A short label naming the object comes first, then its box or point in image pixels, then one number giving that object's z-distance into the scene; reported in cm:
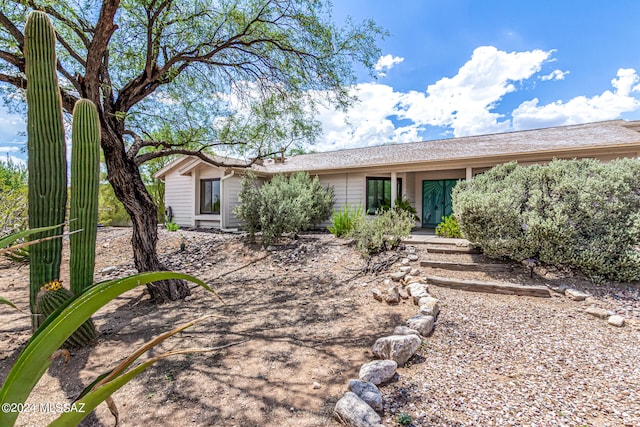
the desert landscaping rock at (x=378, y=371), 257
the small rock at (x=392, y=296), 463
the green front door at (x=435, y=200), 1216
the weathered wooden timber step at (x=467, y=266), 554
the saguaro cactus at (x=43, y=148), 313
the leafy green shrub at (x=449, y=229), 854
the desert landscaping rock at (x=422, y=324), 346
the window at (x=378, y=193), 1167
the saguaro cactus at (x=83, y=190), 344
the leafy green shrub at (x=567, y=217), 474
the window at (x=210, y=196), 1285
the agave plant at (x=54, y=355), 73
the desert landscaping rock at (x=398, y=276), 559
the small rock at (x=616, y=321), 372
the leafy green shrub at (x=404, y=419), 213
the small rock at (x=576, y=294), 444
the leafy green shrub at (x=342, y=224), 895
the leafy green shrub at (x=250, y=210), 888
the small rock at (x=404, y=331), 335
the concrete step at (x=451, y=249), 648
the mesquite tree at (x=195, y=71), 487
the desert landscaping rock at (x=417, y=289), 463
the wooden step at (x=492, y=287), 464
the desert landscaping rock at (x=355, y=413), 205
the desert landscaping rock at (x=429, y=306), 388
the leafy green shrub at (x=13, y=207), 735
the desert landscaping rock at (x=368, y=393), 226
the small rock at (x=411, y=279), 522
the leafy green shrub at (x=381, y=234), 704
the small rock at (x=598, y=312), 394
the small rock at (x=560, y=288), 469
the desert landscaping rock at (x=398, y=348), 292
